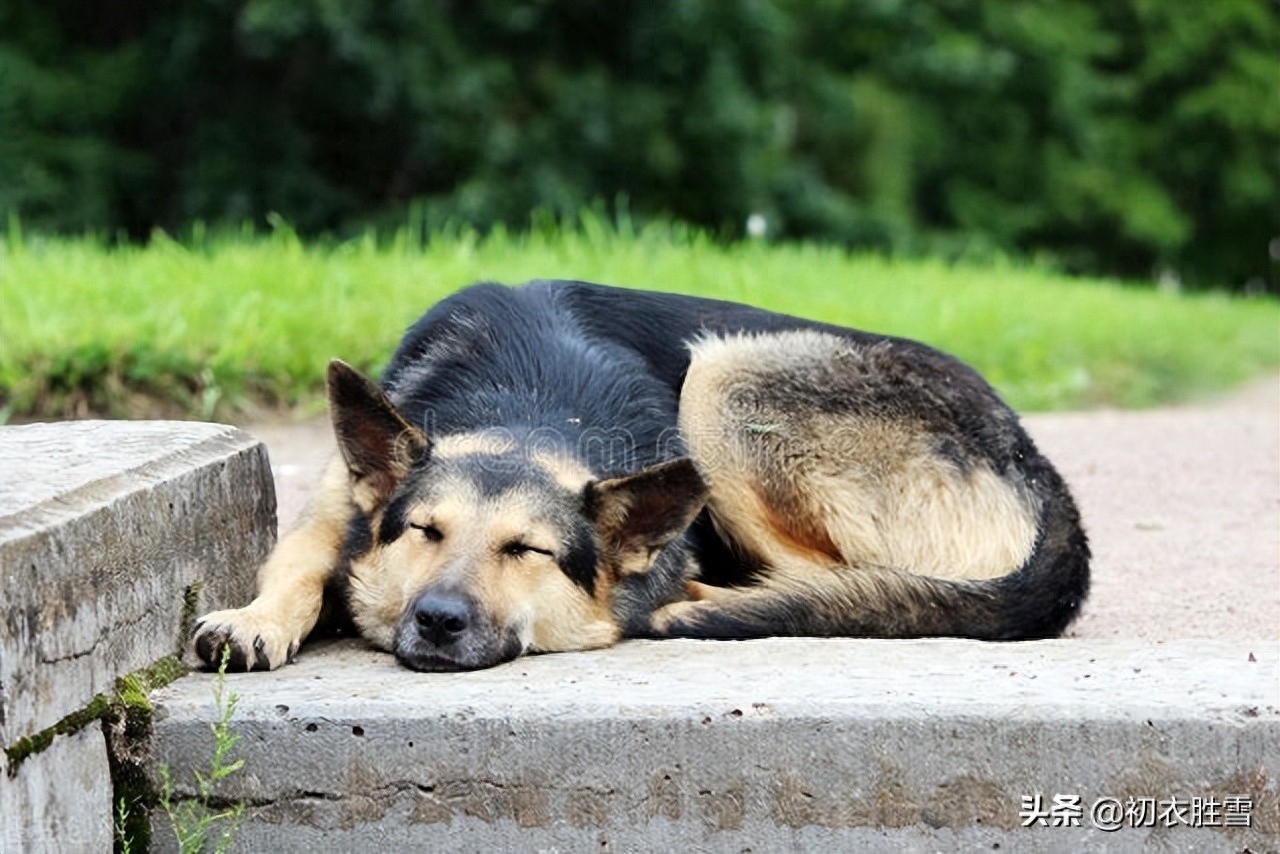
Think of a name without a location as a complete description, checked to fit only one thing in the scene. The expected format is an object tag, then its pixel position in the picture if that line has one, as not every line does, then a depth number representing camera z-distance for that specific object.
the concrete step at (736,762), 5.98
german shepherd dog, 7.13
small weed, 5.98
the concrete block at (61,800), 5.40
